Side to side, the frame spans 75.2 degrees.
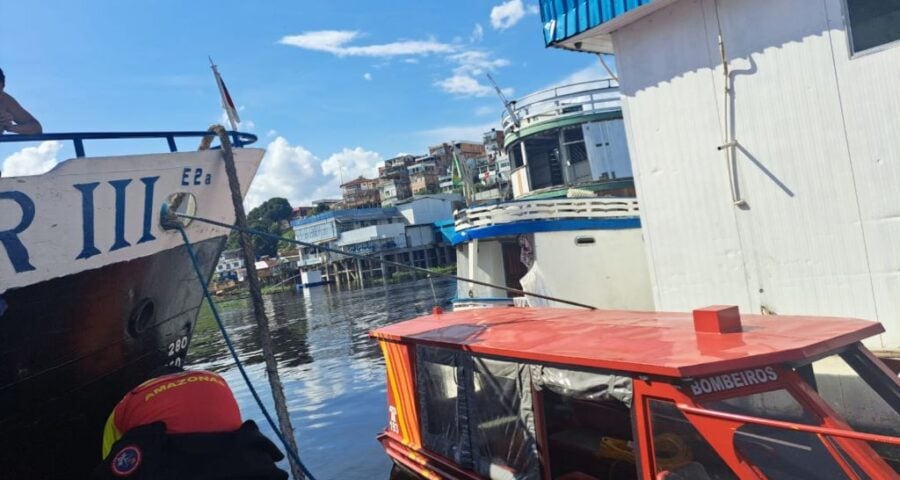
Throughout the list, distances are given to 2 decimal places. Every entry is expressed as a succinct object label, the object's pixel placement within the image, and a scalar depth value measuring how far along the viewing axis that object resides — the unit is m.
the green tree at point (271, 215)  105.52
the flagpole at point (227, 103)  5.75
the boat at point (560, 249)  11.70
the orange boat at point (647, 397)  3.25
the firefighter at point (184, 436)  3.21
